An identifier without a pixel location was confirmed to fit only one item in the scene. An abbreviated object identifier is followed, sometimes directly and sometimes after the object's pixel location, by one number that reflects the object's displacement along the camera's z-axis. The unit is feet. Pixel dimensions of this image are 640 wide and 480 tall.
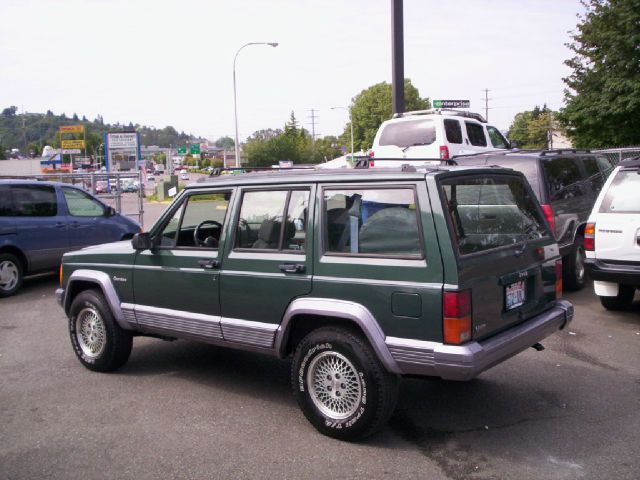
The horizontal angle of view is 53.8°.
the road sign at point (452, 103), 79.89
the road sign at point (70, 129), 214.69
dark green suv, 12.94
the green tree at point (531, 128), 314.35
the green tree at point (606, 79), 71.82
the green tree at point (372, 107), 259.39
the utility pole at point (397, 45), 42.65
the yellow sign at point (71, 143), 190.80
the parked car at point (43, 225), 33.12
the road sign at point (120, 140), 123.13
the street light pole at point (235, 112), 114.34
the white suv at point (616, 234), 22.77
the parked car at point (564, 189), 27.25
